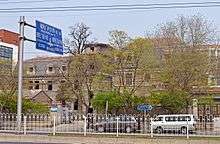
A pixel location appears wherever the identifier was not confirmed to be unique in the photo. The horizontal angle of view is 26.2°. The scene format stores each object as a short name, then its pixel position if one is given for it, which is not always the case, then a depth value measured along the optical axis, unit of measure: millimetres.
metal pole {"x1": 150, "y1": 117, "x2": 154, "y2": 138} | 27522
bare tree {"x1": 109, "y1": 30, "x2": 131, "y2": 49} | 46250
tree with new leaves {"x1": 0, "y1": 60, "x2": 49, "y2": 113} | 55094
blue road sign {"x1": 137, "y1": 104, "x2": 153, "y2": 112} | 40000
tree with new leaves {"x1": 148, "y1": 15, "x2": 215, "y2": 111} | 42688
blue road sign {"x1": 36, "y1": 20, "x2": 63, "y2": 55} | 30234
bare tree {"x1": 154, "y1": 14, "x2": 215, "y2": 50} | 44812
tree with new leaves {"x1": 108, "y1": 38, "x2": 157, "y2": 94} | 45312
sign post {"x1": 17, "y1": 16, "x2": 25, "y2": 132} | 29862
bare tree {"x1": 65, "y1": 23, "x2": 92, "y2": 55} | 52250
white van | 29375
